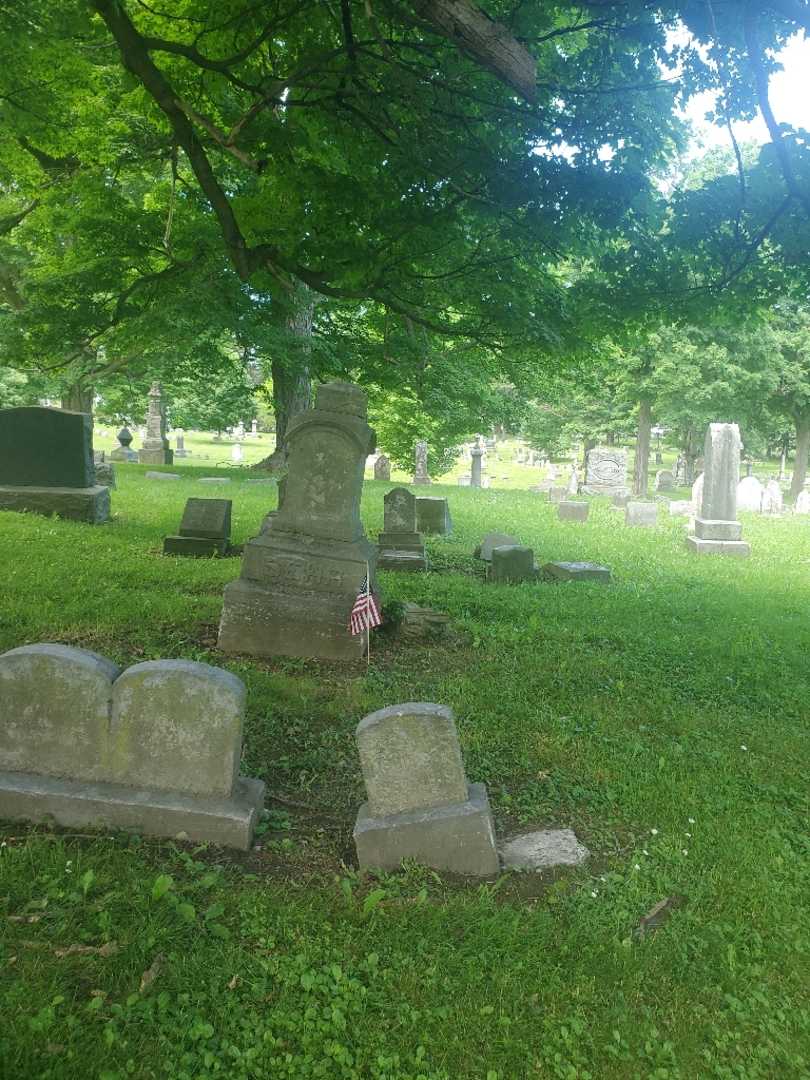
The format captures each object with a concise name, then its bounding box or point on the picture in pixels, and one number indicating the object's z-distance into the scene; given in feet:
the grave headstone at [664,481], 114.55
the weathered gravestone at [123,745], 12.88
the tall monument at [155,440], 86.58
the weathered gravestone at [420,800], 12.73
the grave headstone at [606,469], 104.22
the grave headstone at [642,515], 59.21
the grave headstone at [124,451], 97.15
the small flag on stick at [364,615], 21.35
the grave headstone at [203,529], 35.81
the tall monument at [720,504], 47.60
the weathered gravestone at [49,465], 40.70
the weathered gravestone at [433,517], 47.50
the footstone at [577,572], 35.45
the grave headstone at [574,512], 59.11
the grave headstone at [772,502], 82.12
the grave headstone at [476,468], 104.73
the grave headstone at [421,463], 96.02
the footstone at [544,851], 13.02
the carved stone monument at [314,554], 23.82
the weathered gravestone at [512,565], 35.29
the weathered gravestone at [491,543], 39.84
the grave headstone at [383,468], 91.84
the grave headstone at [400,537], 36.22
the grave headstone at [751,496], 82.12
